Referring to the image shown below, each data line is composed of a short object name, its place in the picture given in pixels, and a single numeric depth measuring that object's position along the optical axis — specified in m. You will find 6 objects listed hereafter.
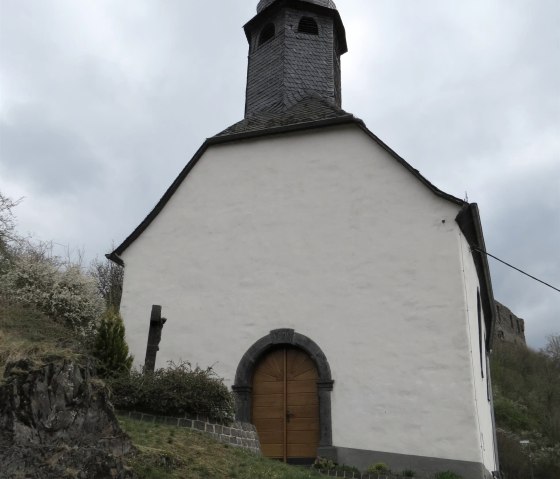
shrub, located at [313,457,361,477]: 9.52
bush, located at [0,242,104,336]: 14.70
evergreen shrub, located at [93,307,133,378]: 10.32
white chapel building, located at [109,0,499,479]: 10.12
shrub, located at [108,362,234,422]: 8.68
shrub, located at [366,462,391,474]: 9.34
